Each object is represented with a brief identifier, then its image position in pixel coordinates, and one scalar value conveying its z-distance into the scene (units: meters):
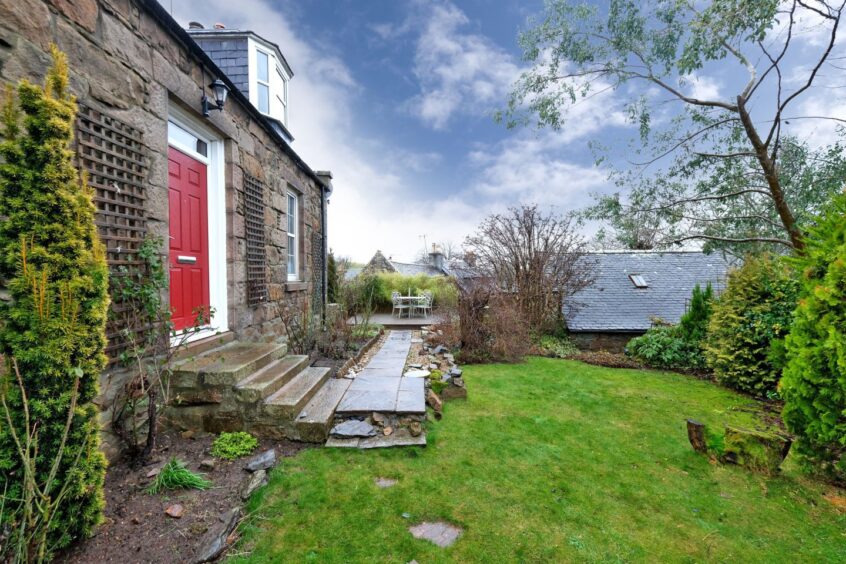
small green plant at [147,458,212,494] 2.34
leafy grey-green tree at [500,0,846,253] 5.37
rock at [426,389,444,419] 3.97
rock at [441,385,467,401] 4.59
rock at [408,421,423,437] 3.35
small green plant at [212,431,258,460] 2.84
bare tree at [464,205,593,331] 9.23
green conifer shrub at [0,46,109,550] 1.56
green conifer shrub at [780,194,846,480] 2.55
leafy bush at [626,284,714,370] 6.86
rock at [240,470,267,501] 2.40
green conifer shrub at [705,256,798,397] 5.11
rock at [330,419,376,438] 3.24
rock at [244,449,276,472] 2.71
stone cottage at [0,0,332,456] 2.33
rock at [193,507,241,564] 1.83
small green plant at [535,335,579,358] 7.90
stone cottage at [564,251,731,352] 8.71
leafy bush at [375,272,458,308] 12.91
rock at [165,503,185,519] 2.09
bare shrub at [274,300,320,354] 5.42
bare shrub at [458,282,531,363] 6.90
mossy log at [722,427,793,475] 2.89
